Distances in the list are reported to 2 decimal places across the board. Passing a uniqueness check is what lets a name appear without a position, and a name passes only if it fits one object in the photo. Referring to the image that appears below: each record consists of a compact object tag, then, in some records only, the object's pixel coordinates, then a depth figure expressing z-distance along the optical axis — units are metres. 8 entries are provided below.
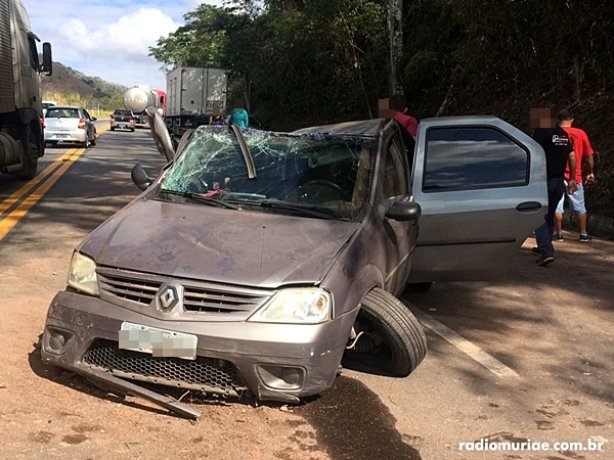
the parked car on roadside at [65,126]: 23.05
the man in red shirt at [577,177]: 8.23
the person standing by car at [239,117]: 11.43
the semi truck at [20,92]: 11.11
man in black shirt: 7.53
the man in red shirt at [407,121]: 7.68
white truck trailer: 32.91
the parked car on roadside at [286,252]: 3.42
